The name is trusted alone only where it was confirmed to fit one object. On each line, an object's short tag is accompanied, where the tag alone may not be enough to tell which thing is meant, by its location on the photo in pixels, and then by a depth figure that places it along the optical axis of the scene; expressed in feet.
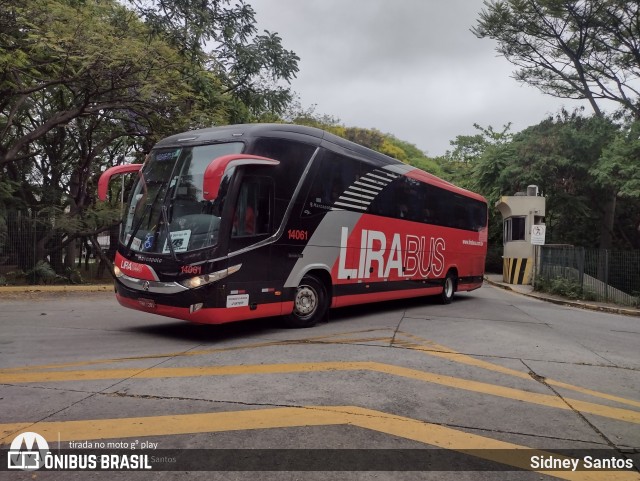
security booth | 79.15
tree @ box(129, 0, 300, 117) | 44.67
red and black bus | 23.70
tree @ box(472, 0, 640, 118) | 71.00
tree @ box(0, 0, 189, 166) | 39.86
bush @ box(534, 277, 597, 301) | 61.21
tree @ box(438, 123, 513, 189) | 119.96
